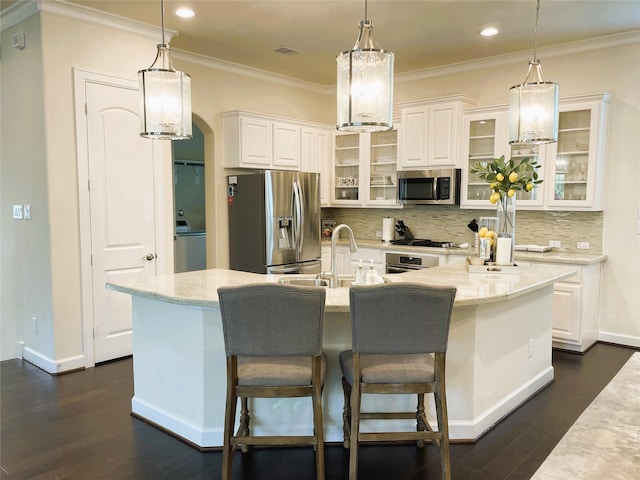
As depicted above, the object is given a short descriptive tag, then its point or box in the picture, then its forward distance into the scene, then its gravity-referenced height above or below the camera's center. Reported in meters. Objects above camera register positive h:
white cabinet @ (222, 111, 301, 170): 5.25 +0.70
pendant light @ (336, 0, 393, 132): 2.28 +0.56
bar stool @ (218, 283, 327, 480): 2.10 -0.64
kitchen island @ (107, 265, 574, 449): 2.65 -0.90
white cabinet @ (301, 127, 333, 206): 5.93 +0.61
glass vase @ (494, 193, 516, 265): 3.46 -0.19
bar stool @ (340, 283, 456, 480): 2.12 -0.64
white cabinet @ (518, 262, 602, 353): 4.31 -0.93
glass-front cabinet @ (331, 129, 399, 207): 5.85 +0.45
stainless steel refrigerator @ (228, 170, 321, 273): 5.01 -0.19
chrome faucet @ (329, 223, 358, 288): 2.78 -0.36
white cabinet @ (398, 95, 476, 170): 5.12 +0.80
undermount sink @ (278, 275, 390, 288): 3.04 -0.50
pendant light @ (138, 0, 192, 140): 2.60 +0.55
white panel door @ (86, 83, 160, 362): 3.99 -0.02
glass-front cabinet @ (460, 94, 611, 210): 4.43 +0.53
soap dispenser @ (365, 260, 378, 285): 2.77 -0.41
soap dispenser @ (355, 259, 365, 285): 2.79 -0.41
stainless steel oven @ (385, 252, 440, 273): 5.14 -0.61
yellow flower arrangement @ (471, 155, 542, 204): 3.36 +0.20
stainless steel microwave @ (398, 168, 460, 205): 5.21 +0.21
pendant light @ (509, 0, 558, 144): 2.79 +0.55
